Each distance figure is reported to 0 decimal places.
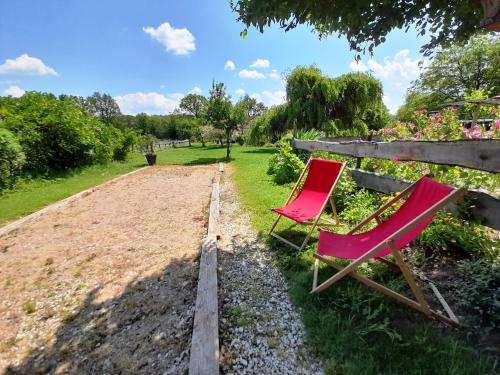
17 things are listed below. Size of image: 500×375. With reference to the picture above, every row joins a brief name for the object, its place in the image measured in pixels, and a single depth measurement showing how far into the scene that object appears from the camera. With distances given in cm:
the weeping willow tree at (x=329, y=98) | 1644
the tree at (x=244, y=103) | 1656
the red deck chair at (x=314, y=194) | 377
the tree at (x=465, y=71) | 2700
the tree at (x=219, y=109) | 1585
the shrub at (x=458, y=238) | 282
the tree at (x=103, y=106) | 8106
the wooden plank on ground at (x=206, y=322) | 191
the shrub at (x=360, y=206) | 439
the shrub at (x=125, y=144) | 1730
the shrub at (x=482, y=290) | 213
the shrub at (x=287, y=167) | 797
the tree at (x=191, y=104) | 7256
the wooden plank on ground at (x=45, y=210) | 506
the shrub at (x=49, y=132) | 1035
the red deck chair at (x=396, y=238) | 218
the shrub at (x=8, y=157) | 850
